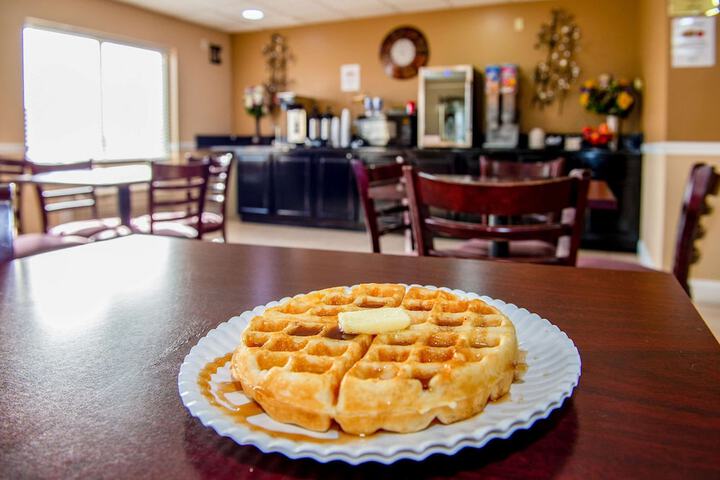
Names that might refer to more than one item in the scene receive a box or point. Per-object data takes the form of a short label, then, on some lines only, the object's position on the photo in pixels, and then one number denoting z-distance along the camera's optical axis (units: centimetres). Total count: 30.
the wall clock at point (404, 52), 704
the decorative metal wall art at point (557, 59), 630
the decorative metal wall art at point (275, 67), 795
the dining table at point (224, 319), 40
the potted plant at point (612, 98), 579
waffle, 40
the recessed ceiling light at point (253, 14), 688
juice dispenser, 625
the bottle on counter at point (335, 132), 720
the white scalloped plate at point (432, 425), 37
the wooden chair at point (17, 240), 132
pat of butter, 52
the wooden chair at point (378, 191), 217
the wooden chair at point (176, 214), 354
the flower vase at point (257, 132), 803
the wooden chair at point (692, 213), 176
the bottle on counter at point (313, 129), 733
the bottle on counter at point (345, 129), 711
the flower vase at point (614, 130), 586
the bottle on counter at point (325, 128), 725
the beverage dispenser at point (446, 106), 638
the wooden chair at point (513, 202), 155
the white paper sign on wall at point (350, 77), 748
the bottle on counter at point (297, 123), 737
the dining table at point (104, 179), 335
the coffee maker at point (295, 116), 738
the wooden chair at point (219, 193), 399
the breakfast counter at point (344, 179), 561
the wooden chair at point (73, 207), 352
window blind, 574
